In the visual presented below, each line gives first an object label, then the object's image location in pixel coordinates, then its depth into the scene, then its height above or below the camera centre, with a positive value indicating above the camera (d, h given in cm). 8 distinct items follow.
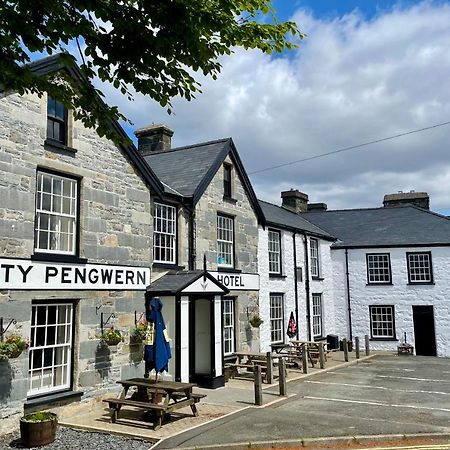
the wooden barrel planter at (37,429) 905 -216
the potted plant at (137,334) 1327 -68
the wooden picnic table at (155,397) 1020 -195
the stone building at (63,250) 1062 +141
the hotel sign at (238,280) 1777 +98
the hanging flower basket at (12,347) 979 -71
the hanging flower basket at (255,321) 1886 -55
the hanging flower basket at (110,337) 1233 -69
